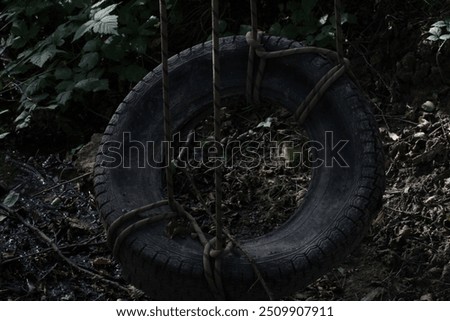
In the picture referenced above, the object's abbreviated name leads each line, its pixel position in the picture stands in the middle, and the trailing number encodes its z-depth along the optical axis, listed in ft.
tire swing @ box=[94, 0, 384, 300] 14.50
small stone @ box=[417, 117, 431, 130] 19.44
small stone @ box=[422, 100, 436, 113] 19.74
